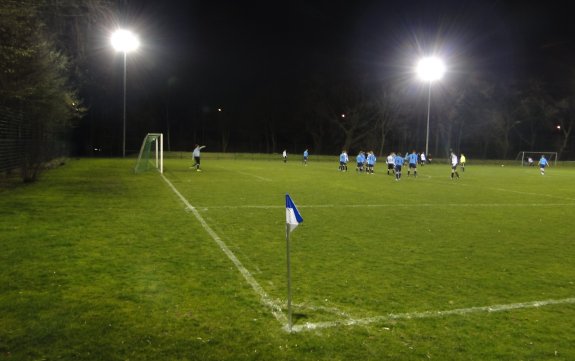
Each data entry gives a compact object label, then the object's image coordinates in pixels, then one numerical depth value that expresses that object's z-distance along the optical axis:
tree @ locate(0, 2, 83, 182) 13.98
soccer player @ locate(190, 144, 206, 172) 30.72
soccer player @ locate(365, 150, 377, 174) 33.00
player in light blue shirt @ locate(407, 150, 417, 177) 30.22
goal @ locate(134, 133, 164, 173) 29.11
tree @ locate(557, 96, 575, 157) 68.00
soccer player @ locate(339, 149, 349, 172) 36.00
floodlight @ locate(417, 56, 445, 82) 50.25
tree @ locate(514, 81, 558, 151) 68.69
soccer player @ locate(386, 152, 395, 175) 31.73
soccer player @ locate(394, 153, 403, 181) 27.31
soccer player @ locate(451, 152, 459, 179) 28.67
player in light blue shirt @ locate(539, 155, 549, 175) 37.88
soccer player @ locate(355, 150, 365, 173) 34.34
